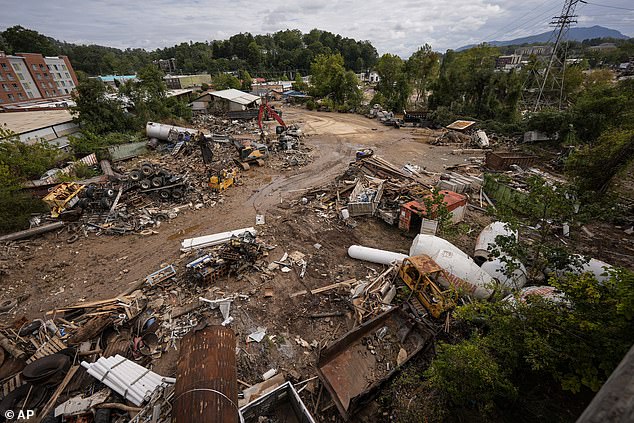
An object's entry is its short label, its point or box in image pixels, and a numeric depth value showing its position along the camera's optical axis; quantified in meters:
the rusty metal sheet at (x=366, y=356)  5.69
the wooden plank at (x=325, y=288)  8.73
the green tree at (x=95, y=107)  21.68
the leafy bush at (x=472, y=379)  4.16
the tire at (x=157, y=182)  14.14
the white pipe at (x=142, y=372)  5.85
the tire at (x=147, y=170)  14.71
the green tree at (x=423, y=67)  38.19
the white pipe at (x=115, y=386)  5.45
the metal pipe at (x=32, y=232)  10.97
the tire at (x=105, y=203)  12.88
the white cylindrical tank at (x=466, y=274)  7.44
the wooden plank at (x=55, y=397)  5.44
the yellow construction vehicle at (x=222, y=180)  15.42
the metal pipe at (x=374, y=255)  9.50
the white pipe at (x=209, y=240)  10.70
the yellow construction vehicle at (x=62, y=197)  12.45
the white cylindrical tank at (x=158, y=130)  22.83
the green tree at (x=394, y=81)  38.44
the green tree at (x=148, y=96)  26.28
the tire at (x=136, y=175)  14.54
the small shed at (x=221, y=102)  35.03
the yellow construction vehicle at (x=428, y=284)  7.20
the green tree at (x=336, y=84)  40.72
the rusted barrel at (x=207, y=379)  3.94
